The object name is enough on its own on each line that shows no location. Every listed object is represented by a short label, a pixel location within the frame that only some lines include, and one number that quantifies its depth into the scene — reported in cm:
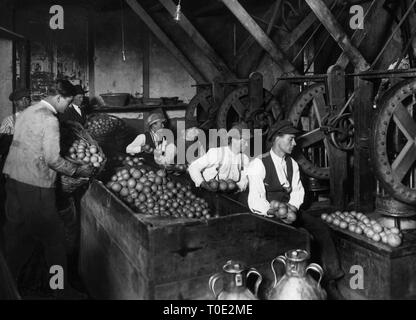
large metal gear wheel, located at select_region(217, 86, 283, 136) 648
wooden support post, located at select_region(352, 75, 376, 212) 479
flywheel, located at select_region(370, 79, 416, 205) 416
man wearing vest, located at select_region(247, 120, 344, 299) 446
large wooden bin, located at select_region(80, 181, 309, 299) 333
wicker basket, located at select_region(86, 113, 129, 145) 799
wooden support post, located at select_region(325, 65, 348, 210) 519
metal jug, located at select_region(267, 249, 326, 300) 309
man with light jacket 452
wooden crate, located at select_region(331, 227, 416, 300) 411
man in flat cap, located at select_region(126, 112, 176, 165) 647
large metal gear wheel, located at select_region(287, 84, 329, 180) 552
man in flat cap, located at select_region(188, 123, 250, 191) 528
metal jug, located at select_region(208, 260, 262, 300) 298
